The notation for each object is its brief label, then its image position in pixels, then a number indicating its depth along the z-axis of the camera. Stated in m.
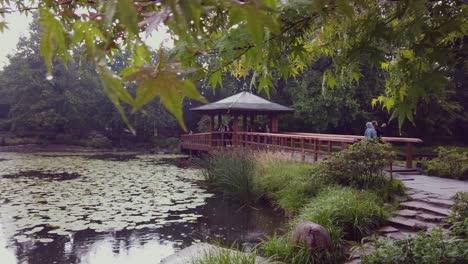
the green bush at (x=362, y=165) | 6.11
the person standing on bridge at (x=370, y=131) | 8.45
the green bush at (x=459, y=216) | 3.62
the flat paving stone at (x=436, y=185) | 6.07
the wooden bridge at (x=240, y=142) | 8.21
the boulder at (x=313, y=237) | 4.09
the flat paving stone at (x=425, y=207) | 4.98
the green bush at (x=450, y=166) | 7.59
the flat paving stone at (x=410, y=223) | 4.68
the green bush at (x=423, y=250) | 2.82
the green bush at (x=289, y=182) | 6.44
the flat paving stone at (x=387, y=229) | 4.71
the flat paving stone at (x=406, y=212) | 5.10
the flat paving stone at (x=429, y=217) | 4.81
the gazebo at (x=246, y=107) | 14.08
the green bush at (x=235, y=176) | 7.73
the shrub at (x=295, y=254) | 4.02
